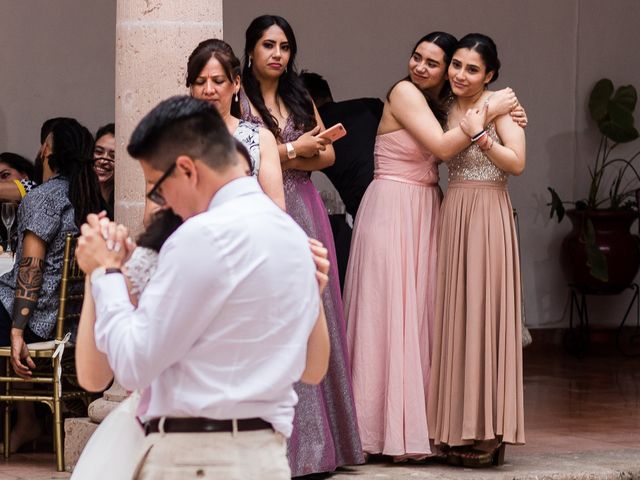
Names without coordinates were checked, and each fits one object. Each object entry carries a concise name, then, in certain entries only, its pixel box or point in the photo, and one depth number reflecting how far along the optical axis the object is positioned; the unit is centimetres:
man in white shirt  320
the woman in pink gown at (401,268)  750
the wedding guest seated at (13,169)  1081
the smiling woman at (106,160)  916
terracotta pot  1386
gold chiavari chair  794
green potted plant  1385
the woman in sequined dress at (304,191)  706
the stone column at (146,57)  710
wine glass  882
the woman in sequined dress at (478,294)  737
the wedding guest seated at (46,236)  804
